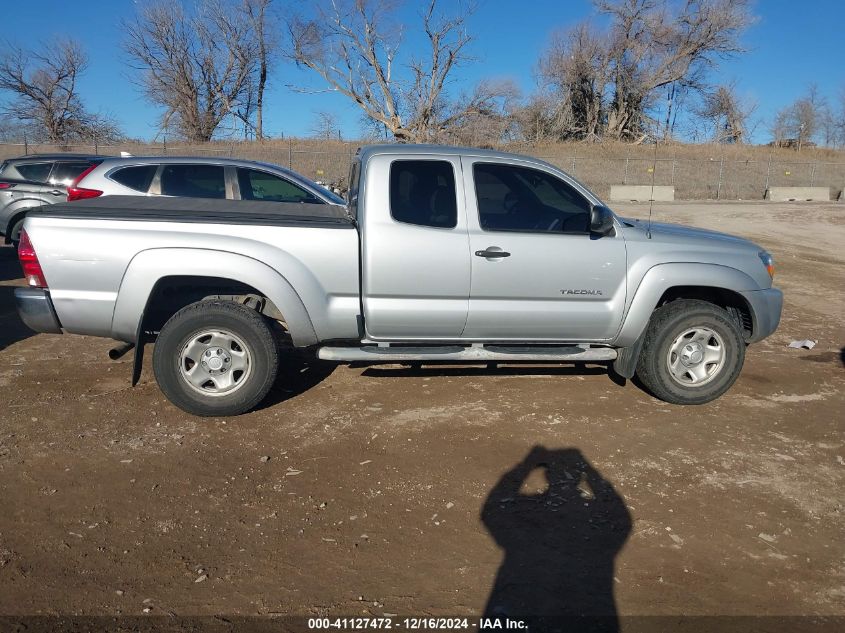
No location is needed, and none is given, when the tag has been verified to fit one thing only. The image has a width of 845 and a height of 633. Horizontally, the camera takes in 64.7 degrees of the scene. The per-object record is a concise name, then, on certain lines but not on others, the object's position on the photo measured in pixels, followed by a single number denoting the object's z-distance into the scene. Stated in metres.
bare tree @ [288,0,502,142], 35.78
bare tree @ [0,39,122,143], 44.31
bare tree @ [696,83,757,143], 49.12
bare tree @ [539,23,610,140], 47.50
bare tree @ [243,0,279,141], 45.03
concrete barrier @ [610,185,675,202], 31.20
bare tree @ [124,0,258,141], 46.12
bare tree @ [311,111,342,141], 40.29
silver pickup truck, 4.61
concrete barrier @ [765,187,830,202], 33.72
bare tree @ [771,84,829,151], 50.41
